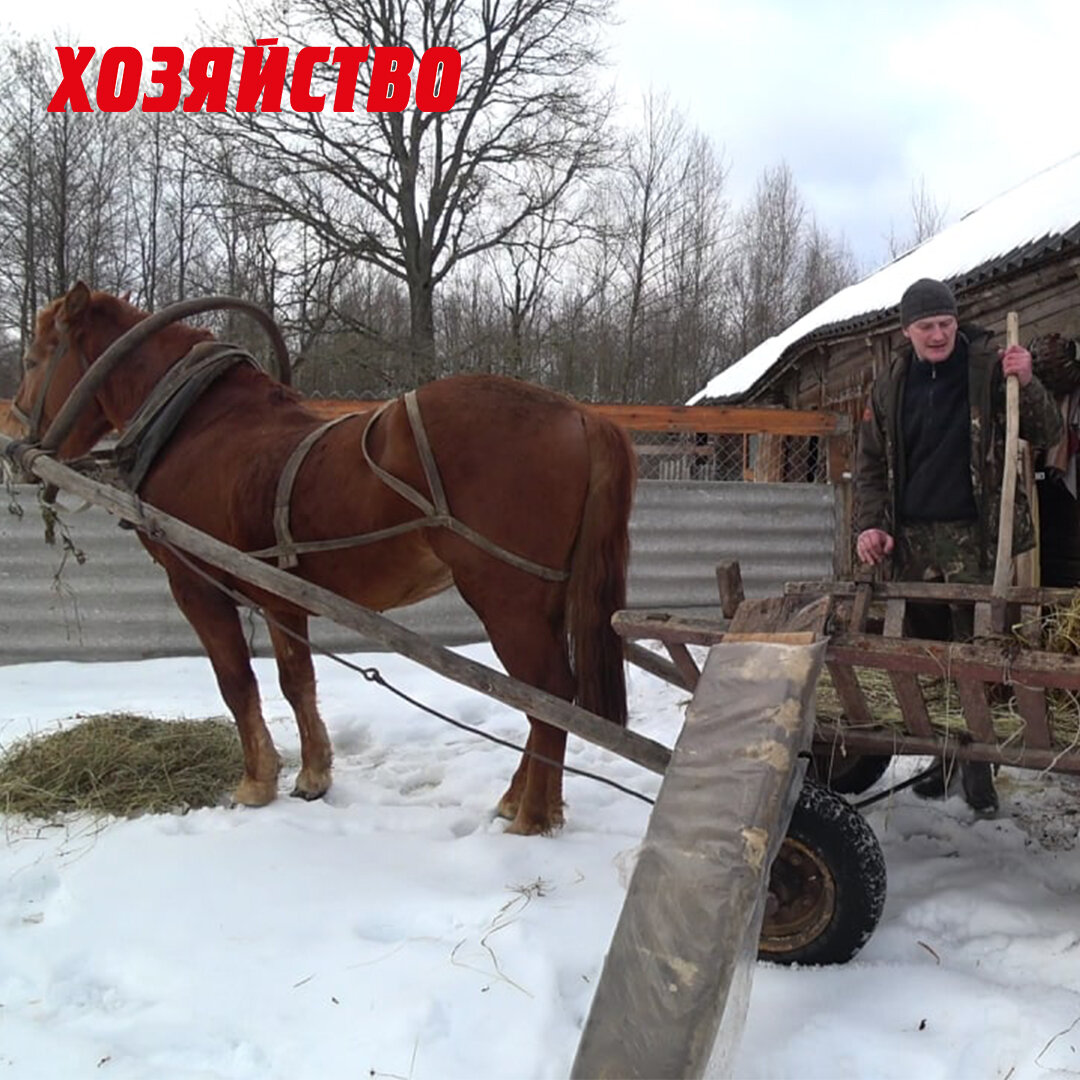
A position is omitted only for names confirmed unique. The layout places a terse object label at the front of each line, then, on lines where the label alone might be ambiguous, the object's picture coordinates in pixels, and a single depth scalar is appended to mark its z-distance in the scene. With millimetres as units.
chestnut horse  2615
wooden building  4848
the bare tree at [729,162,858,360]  28078
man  2646
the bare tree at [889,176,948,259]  28688
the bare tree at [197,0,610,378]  18484
